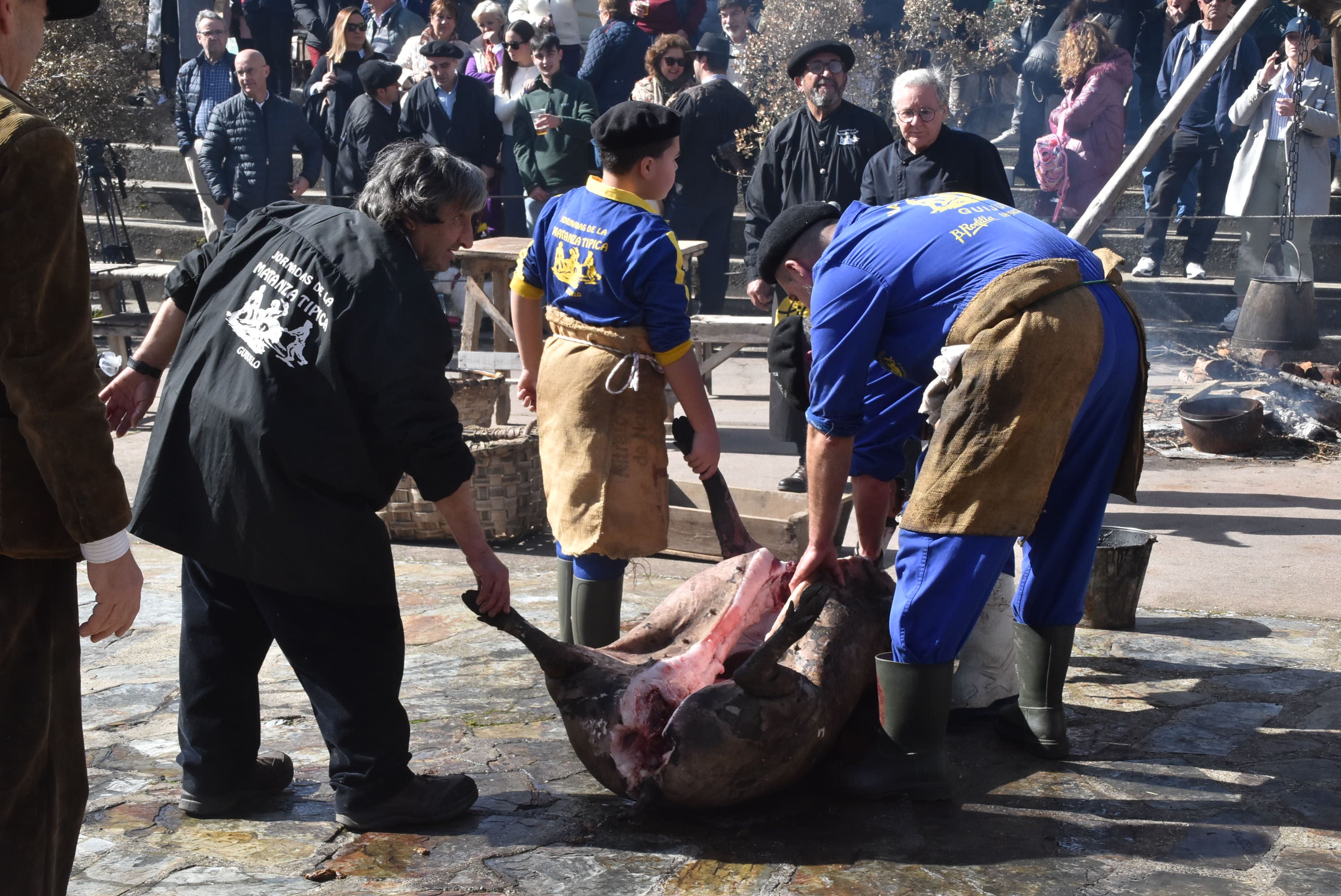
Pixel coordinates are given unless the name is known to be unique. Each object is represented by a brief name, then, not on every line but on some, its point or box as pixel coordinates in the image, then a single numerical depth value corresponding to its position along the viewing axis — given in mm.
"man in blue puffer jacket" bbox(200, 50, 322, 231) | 10500
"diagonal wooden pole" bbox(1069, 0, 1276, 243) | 6938
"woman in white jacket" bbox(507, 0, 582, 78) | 11242
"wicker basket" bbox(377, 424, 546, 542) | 6266
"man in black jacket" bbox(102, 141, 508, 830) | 3080
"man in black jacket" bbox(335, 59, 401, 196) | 10203
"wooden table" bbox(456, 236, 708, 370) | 8203
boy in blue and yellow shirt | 4203
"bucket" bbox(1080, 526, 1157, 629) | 4910
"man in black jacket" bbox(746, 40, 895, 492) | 7379
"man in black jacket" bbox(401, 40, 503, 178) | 10219
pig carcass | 3232
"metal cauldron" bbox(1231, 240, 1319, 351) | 9688
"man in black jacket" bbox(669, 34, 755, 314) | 9883
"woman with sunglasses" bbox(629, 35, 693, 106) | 10008
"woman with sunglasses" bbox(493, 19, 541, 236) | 10305
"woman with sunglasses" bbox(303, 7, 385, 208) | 11102
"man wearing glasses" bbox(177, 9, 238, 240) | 11336
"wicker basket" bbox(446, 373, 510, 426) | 7566
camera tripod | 11422
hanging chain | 9398
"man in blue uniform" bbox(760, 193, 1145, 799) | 3357
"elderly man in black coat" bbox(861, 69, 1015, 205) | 6332
